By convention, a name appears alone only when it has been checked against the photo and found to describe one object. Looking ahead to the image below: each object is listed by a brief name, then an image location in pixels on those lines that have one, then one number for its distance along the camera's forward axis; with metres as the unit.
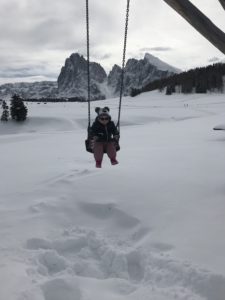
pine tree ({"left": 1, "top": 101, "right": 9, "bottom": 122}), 33.07
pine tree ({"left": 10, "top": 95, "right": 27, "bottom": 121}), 32.40
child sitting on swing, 4.70
